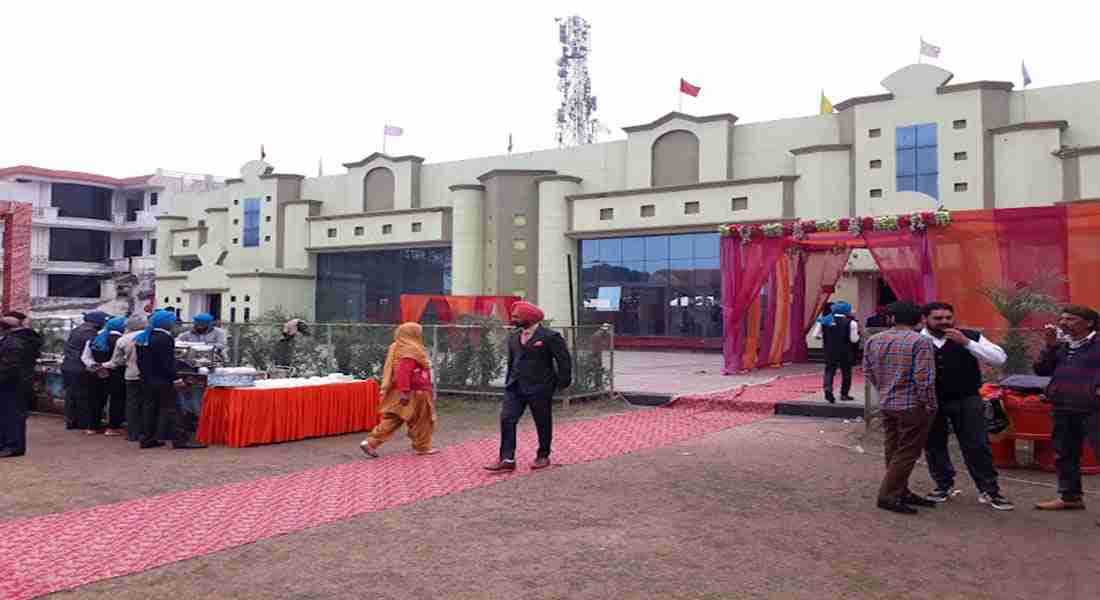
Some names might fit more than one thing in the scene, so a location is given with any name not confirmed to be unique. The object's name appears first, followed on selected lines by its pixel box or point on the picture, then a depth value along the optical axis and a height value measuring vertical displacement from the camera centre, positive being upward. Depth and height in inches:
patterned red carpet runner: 182.2 -58.2
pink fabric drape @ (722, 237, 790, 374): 640.4 +31.0
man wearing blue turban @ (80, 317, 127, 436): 384.5 -33.7
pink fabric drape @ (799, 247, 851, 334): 726.8 +39.1
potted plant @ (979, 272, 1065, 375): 370.4 +5.3
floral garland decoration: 543.2 +68.1
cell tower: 2080.5 +614.9
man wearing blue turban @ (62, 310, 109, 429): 399.5 -29.5
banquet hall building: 834.2 +151.1
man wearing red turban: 292.7 -21.6
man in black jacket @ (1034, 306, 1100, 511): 230.4 -23.5
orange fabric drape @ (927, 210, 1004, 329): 505.7 +35.7
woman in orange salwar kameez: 323.6 -29.7
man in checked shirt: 224.7 -21.7
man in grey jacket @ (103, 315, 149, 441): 355.3 -25.8
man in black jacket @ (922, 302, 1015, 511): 234.8 -23.8
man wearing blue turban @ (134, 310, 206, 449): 342.0 -26.0
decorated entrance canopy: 484.1 +39.1
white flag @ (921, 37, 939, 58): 904.9 +307.0
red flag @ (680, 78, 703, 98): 1075.3 +311.3
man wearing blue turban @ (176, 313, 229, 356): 409.1 -9.6
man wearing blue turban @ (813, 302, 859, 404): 463.8 -15.7
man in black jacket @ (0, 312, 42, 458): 322.0 -26.3
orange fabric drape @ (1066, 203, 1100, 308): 473.1 +36.8
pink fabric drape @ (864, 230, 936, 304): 552.1 +39.2
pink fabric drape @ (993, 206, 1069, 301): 483.5 +45.1
